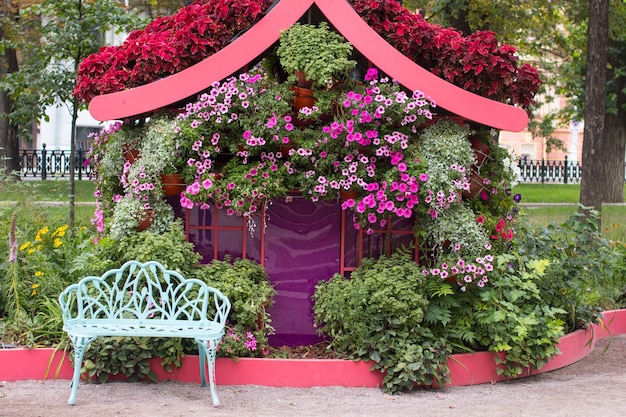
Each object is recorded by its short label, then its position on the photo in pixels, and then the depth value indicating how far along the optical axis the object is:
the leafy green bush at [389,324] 6.25
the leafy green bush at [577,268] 7.39
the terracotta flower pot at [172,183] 6.72
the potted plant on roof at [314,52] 6.35
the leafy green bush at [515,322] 6.52
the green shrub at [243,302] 6.39
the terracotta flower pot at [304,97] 6.67
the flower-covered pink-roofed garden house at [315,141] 6.45
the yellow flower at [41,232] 8.02
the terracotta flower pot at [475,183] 6.92
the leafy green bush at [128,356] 6.20
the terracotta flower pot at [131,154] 6.96
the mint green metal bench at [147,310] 5.73
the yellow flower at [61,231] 8.08
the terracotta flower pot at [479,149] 6.99
